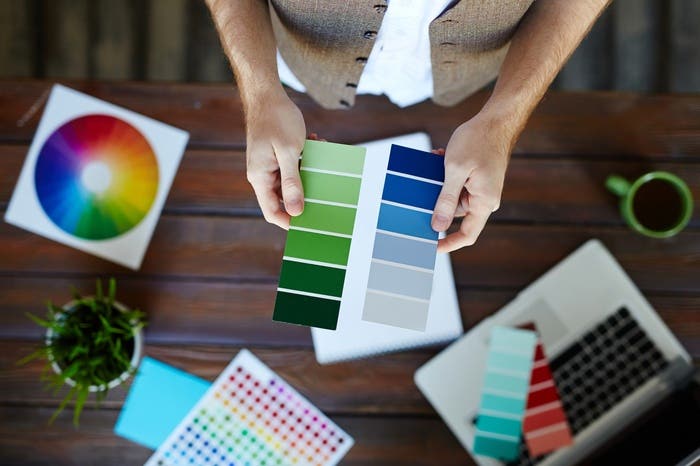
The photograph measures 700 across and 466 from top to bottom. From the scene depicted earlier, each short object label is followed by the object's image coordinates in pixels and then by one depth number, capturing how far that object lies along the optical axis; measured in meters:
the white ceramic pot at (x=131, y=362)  1.23
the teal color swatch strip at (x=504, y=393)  1.25
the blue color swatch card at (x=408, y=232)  0.91
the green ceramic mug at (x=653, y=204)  1.27
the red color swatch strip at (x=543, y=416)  1.24
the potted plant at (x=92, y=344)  1.19
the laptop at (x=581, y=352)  1.26
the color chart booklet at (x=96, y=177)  1.32
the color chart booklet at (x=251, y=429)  1.28
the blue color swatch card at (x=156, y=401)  1.29
